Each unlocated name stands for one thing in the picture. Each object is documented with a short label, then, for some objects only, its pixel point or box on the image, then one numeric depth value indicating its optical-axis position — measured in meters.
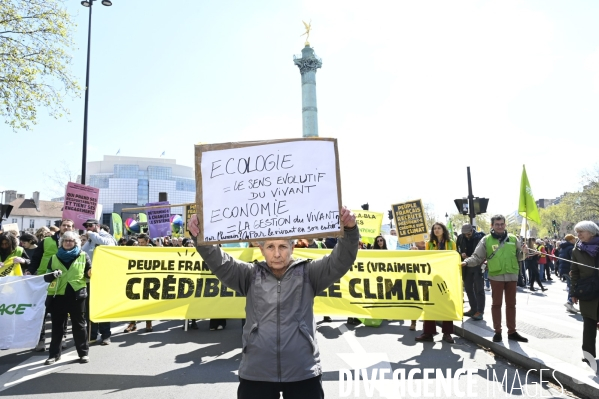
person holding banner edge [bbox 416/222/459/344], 6.95
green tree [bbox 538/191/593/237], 53.12
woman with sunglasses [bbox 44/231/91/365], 5.90
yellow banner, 6.29
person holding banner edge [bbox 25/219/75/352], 7.06
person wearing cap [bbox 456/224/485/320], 8.35
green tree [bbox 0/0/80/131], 11.41
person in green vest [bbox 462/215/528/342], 6.44
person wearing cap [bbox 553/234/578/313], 12.13
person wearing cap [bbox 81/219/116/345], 6.95
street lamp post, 15.74
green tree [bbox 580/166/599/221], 49.24
